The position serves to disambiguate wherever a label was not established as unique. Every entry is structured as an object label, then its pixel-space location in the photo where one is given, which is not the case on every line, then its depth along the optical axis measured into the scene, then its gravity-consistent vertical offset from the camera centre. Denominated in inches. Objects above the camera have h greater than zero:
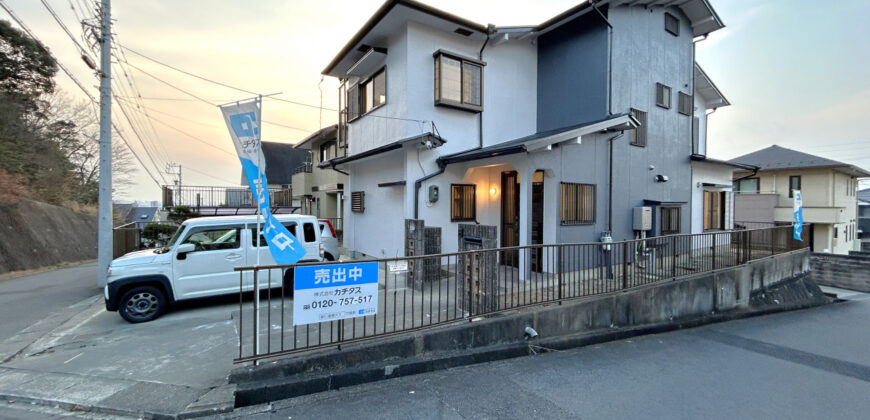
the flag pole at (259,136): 170.9 +36.1
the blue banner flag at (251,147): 170.9 +30.5
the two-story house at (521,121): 329.4 +103.5
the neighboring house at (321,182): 612.7 +53.1
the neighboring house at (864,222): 1255.0 -37.1
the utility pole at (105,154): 317.4 +49.2
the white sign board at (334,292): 147.9 -37.6
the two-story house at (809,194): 856.3 +48.9
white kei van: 221.0 -41.6
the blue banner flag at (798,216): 436.4 -4.4
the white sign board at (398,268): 198.5 -34.5
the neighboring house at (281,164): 967.8 +145.0
